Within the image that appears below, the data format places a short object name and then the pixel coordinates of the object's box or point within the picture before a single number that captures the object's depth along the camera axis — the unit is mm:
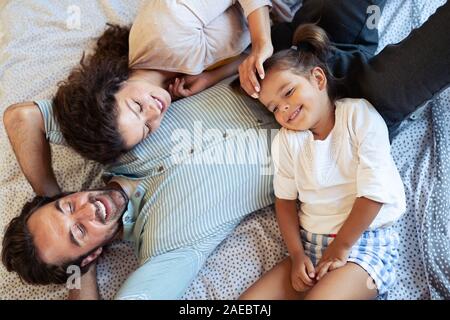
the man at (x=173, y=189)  1132
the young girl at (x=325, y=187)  1075
